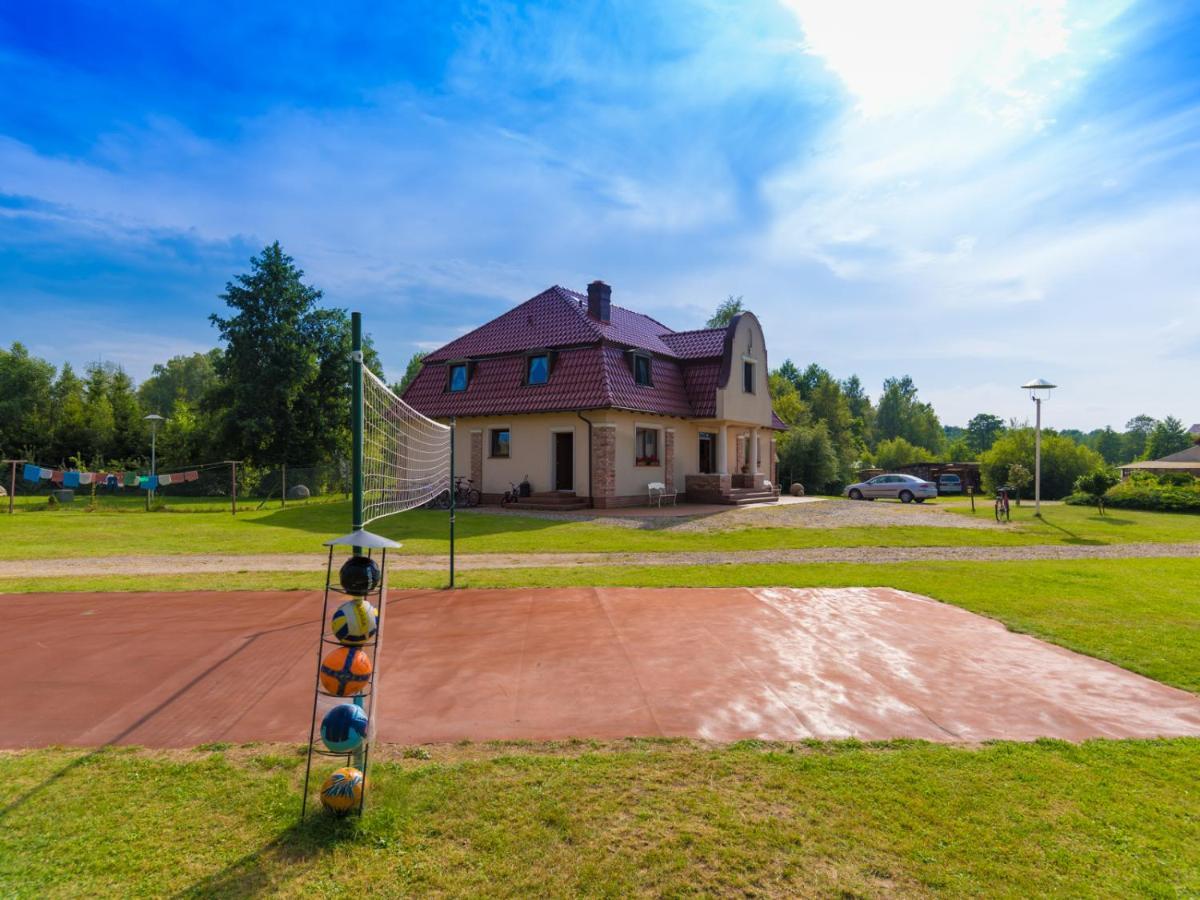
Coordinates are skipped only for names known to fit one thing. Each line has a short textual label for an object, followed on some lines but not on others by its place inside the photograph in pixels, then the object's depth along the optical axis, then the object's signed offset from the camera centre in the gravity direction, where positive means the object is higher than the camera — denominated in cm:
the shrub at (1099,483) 2398 -58
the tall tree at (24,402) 3966 +412
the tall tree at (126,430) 3969 +212
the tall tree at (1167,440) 7881 +361
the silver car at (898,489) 3091 -111
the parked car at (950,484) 4378 -119
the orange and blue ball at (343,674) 361 -121
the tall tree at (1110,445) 11912 +440
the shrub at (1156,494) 2405 -104
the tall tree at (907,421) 9419 +702
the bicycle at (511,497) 2297 -117
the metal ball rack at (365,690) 357 -135
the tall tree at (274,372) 3466 +512
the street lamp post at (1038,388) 2047 +262
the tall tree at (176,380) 7813 +1095
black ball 375 -67
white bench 2290 -103
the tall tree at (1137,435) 11788 +651
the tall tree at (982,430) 10688 +650
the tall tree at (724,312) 5349 +1319
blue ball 347 -148
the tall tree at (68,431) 3944 +199
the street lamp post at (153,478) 2365 -60
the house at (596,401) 2230 +242
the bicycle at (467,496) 2408 -120
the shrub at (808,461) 3756 +32
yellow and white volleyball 363 -92
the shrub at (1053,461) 3678 +37
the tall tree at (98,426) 3928 +232
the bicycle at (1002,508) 2019 -131
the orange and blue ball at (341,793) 341 -179
